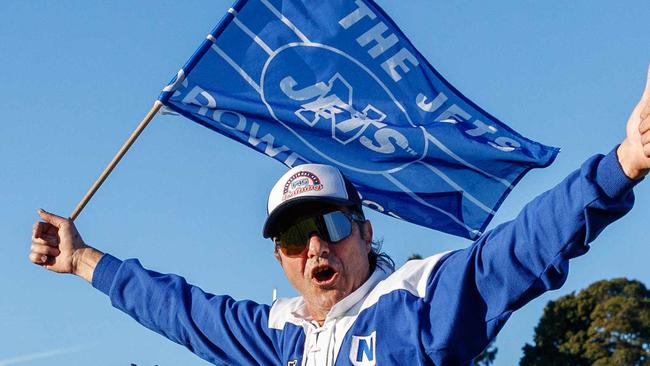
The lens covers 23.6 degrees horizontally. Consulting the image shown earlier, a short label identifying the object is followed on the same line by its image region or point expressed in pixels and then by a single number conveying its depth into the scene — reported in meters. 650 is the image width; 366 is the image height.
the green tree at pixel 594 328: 54.00
